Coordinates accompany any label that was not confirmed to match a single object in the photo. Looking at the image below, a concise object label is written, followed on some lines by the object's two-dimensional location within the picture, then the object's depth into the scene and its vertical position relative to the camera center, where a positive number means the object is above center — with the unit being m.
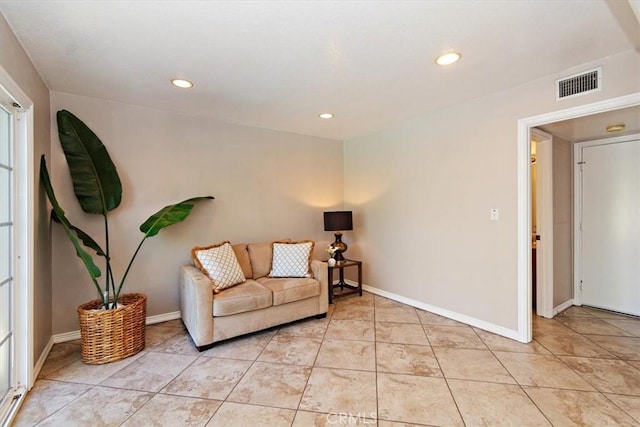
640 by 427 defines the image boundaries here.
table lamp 4.21 -0.16
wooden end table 4.01 -1.00
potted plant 2.43 -0.08
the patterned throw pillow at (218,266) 2.98 -0.52
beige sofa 2.68 -0.85
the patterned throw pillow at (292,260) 3.50 -0.55
